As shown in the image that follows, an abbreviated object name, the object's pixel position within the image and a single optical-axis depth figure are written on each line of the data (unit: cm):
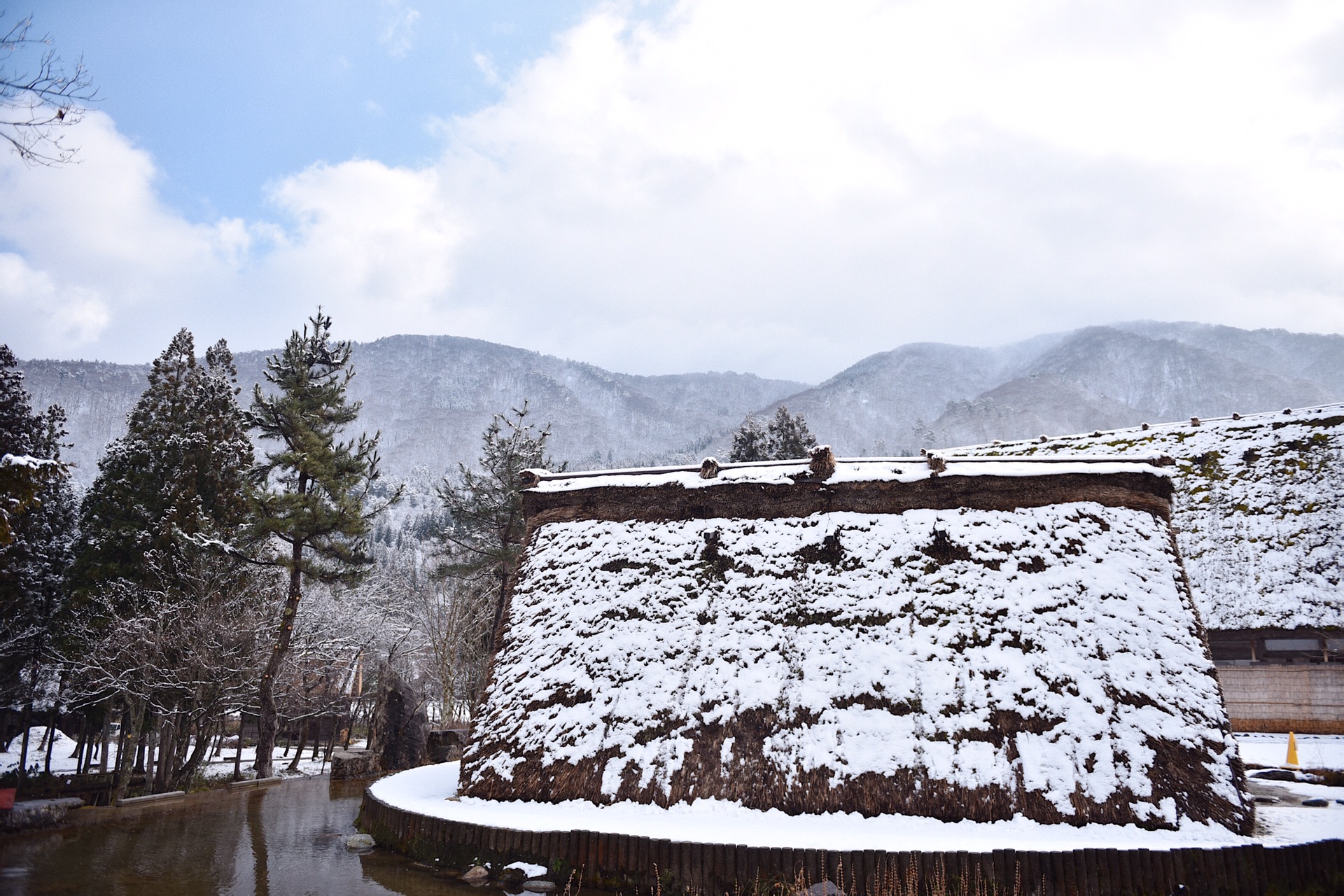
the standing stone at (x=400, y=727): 1716
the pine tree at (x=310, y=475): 1769
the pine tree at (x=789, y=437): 3130
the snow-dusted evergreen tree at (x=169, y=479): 1758
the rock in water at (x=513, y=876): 724
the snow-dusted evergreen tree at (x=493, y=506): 2355
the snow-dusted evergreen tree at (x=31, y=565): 1766
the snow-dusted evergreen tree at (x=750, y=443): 3148
